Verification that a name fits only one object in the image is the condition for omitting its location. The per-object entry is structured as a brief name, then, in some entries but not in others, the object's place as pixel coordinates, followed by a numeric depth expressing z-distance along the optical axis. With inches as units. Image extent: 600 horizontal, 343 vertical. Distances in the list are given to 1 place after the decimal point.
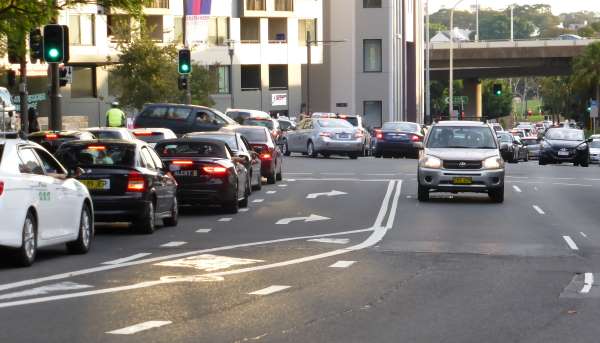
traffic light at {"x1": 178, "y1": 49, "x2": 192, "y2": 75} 1628.9
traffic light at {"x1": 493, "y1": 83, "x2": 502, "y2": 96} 3769.9
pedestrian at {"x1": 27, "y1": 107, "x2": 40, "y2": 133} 1774.1
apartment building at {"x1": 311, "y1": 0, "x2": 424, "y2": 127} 3846.0
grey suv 1164.5
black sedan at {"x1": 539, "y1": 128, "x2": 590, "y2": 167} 2060.8
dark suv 1789.0
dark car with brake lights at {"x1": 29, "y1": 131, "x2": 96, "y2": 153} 1038.4
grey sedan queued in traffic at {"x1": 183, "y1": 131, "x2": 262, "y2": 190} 1175.6
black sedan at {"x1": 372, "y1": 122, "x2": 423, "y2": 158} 2086.6
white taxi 613.3
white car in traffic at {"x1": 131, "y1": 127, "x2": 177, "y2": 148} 1360.7
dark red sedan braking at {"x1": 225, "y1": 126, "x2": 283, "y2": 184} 1403.8
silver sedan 2023.9
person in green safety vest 1686.8
